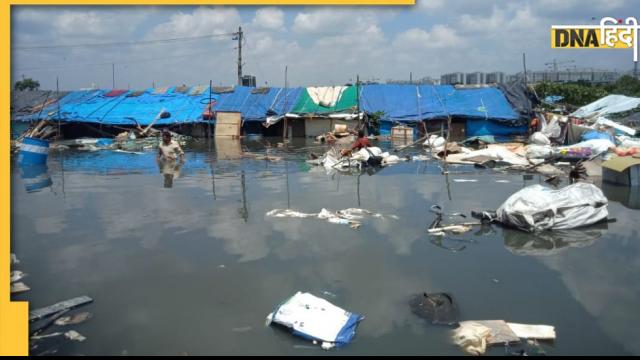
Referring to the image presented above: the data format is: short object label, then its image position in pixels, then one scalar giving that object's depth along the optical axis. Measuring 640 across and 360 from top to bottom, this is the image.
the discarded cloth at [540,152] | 16.75
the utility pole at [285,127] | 29.81
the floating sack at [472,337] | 4.80
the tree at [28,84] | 47.69
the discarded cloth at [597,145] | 16.23
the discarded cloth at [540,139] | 19.73
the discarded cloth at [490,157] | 16.33
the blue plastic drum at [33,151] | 17.38
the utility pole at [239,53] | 37.00
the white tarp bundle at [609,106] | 22.70
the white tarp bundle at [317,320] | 5.04
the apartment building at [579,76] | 44.66
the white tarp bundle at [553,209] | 8.52
